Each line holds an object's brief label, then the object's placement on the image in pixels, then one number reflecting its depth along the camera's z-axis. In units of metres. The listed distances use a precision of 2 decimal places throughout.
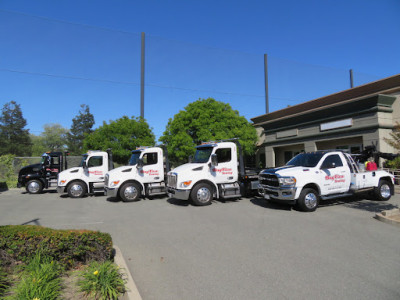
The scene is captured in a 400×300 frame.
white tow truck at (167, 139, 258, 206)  10.21
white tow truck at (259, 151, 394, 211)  8.45
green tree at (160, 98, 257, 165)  19.27
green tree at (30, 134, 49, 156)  69.38
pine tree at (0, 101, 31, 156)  52.81
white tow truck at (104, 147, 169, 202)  11.72
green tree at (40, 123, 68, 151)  76.38
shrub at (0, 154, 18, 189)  21.79
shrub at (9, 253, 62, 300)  2.86
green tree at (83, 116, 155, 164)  20.67
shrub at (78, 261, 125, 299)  3.09
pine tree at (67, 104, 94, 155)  67.62
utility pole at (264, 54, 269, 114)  30.72
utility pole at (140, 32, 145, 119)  23.39
